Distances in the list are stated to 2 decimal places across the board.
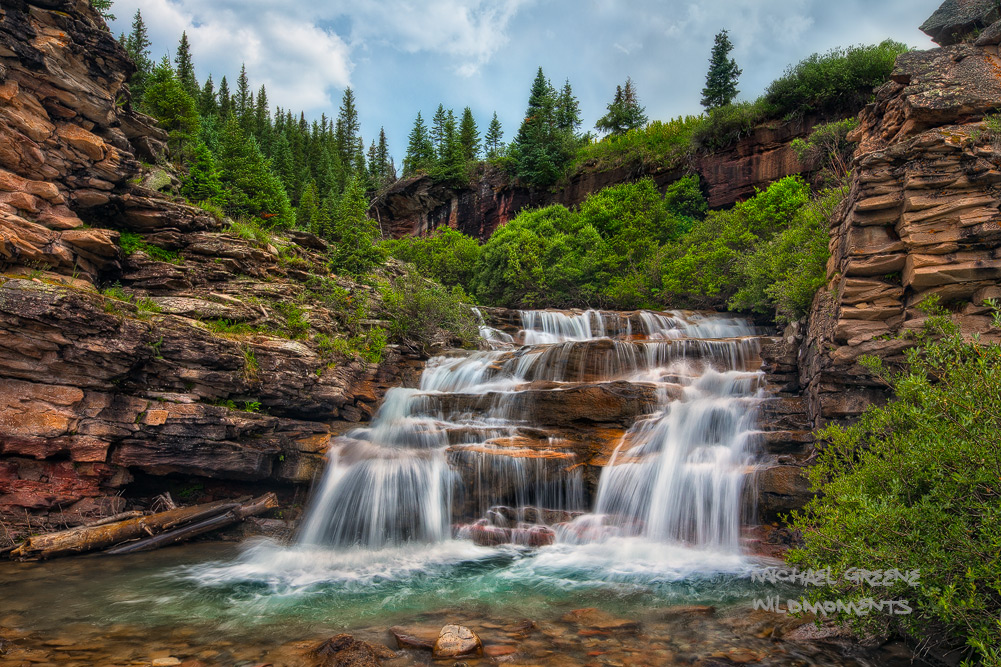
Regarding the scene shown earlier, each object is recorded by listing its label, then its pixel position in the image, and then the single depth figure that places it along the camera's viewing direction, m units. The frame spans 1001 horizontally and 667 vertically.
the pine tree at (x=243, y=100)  58.47
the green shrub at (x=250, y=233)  17.16
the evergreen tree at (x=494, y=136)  65.31
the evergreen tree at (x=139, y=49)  38.78
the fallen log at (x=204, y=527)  9.80
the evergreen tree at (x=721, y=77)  45.34
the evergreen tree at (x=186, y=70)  52.54
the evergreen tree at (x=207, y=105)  51.57
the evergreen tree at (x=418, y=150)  57.60
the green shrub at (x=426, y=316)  20.77
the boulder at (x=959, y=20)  12.03
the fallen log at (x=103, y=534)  8.87
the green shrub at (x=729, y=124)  32.94
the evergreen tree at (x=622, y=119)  50.16
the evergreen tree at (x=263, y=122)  57.84
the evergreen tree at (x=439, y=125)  61.19
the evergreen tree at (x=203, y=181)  21.92
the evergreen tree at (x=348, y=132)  70.44
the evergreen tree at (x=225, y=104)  56.93
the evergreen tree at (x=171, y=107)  28.67
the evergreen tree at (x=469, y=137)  59.06
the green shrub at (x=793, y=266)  13.19
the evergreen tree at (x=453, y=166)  50.34
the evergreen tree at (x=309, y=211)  38.36
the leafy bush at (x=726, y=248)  24.33
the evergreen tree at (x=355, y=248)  23.62
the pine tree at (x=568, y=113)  53.78
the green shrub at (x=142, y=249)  14.04
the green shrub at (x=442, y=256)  36.88
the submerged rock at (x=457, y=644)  5.57
